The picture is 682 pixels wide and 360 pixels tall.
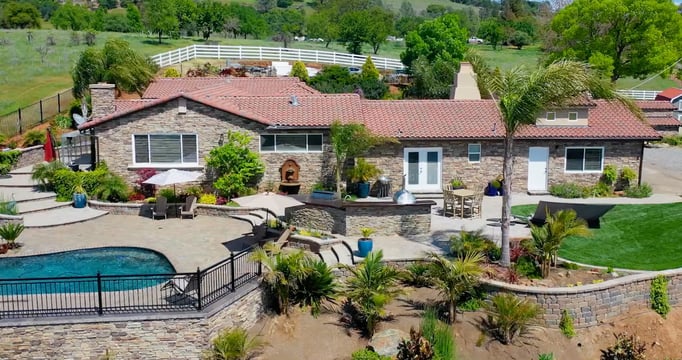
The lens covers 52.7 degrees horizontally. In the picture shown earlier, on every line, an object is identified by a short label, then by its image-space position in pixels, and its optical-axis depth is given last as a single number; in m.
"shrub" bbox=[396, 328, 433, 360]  17.08
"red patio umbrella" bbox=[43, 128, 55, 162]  33.41
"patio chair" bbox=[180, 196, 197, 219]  26.51
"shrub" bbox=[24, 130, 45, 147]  38.97
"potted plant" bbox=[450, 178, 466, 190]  29.06
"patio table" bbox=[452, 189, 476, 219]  25.73
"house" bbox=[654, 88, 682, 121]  52.31
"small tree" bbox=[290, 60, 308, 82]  55.59
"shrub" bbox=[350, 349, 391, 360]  17.27
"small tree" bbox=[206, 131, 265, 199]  28.36
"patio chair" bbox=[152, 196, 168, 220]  26.47
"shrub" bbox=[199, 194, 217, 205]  27.78
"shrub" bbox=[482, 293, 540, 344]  17.89
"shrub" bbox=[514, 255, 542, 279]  19.97
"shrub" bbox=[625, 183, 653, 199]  28.97
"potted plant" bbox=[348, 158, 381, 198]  28.59
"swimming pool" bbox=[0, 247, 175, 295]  17.92
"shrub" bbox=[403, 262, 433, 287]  20.34
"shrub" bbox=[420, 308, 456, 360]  17.39
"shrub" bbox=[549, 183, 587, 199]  29.34
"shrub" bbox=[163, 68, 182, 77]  50.34
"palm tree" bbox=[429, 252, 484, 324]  18.52
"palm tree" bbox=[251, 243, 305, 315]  18.88
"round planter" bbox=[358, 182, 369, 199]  28.75
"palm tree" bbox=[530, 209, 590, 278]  19.91
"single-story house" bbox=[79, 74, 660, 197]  28.94
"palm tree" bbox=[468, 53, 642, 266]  18.56
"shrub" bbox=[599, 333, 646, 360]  17.73
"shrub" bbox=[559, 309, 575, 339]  18.62
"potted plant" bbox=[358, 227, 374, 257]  21.39
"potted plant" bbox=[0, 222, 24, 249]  22.27
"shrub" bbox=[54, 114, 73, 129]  41.75
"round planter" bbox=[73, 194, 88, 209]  27.38
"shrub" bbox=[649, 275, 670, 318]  19.45
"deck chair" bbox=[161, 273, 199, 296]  17.88
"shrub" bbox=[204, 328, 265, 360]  16.89
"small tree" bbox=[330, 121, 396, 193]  27.84
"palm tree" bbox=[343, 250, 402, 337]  18.28
